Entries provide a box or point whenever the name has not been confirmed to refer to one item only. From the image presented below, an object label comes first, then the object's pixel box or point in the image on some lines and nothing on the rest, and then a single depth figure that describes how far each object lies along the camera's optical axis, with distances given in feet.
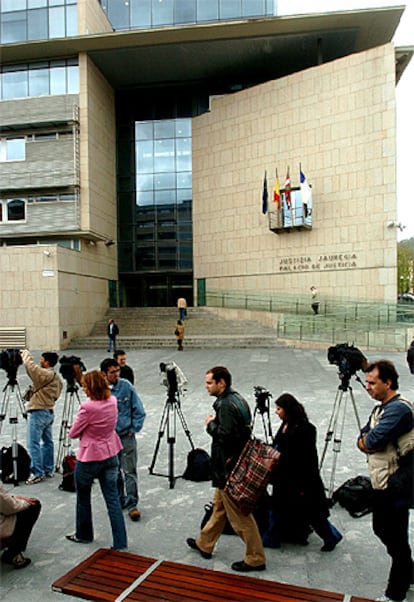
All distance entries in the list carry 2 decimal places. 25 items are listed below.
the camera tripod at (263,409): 16.98
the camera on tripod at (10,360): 19.60
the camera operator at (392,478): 11.10
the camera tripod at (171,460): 18.79
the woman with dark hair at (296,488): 13.73
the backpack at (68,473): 18.51
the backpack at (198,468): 19.54
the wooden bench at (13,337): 76.54
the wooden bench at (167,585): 11.12
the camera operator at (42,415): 19.81
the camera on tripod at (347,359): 16.72
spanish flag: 91.61
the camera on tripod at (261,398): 16.94
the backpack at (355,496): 16.10
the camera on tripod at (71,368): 19.44
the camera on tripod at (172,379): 19.07
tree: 156.22
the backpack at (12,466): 19.58
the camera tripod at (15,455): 19.16
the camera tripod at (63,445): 20.52
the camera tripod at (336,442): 17.30
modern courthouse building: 84.17
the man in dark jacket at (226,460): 12.76
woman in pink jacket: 13.85
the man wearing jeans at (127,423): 16.72
